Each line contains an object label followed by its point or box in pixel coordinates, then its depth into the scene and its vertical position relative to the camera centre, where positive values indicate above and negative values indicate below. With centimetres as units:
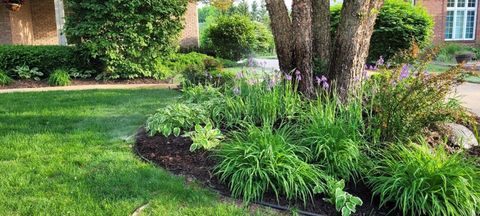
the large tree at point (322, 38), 437 +18
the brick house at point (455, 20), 1888 +153
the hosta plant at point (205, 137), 382 -80
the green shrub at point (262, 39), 1766 +70
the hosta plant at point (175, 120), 443 -73
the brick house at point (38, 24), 1327 +122
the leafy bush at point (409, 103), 359 -46
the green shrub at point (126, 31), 923 +60
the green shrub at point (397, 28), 1290 +78
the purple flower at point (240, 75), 497 -25
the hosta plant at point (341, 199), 284 -105
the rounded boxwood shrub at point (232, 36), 1609 +75
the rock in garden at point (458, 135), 405 -87
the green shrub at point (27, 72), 950 -35
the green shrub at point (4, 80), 892 -48
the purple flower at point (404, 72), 370 -18
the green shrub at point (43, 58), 968 -1
